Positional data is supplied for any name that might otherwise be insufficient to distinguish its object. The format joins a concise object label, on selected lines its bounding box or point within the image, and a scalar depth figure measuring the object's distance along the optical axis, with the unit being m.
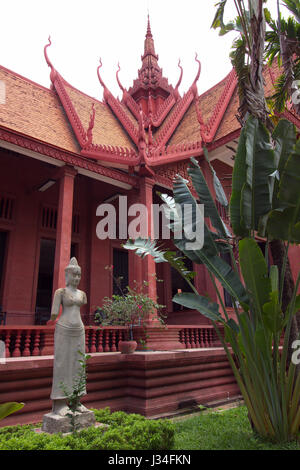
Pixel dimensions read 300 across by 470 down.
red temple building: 5.01
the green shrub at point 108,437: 2.50
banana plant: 3.31
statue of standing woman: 3.32
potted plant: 5.91
